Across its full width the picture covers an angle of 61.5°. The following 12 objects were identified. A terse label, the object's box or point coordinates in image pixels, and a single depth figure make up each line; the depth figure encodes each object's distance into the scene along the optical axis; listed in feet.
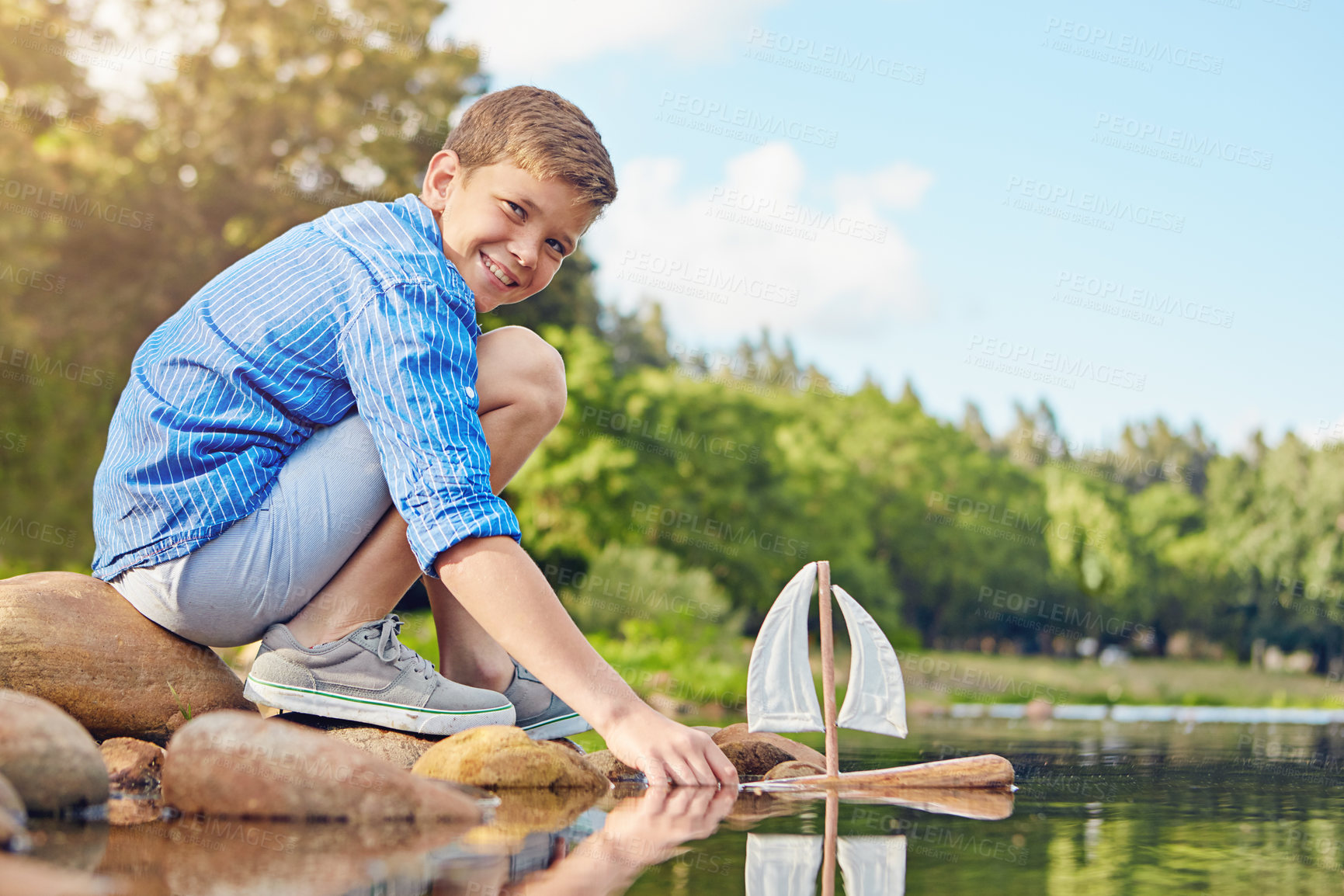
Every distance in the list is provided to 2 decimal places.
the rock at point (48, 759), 6.13
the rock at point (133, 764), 7.45
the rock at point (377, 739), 8.13
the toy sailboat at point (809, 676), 8.72
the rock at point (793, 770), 8.86
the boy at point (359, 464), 7.48
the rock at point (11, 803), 5.40
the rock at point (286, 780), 6.21
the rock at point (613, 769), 8.68
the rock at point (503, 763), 7.60
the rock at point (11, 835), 5.07
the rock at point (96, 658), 8.64
